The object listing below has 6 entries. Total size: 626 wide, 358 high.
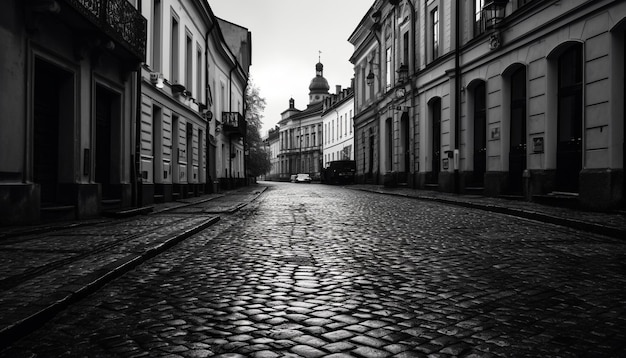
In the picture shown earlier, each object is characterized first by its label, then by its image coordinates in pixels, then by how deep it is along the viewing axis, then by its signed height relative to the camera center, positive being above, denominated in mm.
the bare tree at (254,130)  48750 +4744
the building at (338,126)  53438 +6365
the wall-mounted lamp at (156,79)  15516 +3124
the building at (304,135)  84544 +7927
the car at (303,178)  66812 +86
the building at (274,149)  104250 +6393
